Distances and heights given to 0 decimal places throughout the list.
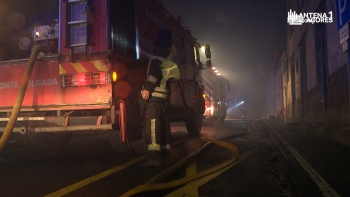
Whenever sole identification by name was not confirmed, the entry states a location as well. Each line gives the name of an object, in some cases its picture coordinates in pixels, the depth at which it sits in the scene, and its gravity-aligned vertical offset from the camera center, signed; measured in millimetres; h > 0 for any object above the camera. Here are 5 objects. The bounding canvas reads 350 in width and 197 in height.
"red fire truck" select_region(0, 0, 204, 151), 4805 +623
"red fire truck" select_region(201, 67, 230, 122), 16484 +994
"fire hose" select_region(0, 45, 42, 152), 4727 +270
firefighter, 4605 +163
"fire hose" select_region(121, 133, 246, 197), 3045 -808
